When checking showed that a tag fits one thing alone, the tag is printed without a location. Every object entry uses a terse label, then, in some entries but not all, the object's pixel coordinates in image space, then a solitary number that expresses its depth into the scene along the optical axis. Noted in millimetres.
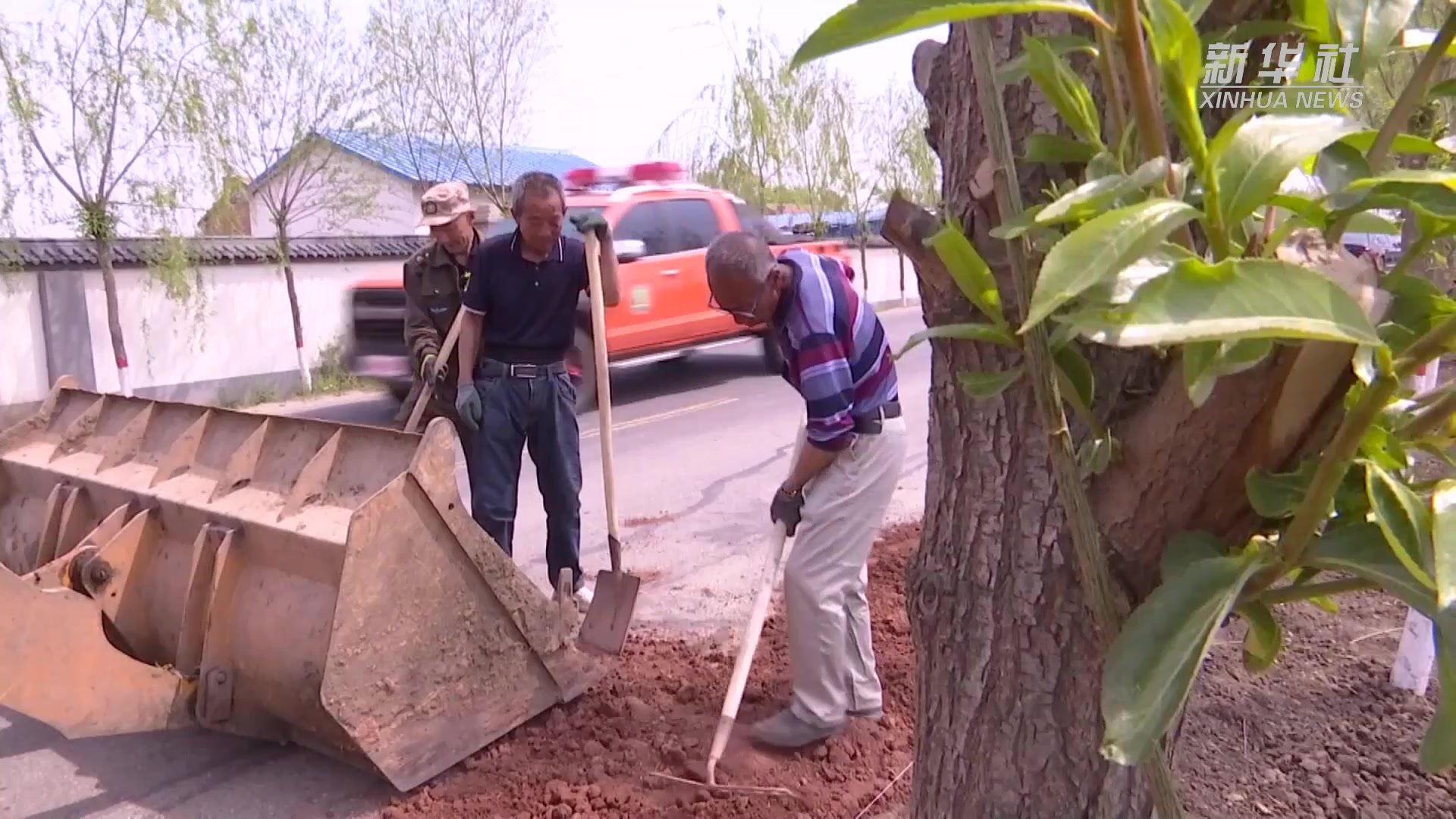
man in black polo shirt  4188
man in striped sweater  3057
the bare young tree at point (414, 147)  15461
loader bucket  2873
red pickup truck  9812
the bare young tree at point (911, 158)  22406
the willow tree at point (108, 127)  9984
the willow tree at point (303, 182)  12172
